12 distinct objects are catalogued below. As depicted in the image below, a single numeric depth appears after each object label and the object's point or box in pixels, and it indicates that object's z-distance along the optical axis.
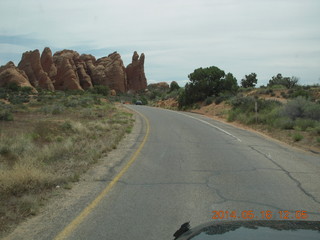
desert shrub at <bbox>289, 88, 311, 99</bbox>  39.03
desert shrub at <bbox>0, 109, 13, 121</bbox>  29.30
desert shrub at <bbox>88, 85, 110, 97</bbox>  105.75
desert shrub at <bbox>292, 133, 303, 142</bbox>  18.80
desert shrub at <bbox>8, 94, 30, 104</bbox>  49.28
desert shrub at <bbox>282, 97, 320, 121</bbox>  24.14
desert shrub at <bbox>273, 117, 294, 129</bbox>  22.86
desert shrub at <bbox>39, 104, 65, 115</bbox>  37.41
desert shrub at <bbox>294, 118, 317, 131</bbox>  21.56
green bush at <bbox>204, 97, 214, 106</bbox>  48.86
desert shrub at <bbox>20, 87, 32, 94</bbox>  80.56
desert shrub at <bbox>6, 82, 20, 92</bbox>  84.00
